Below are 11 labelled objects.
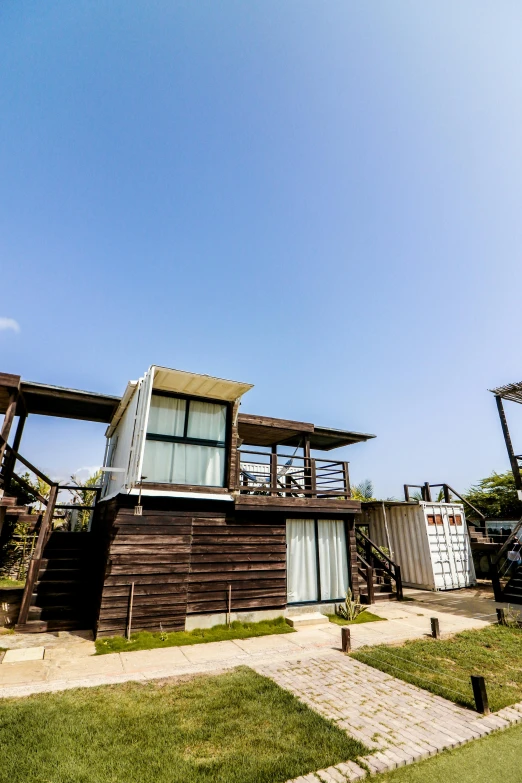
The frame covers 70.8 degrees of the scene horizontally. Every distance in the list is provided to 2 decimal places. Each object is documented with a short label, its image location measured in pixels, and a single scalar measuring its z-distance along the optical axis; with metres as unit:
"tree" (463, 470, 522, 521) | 25.30
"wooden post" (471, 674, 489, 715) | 5.32
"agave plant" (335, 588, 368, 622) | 10.85
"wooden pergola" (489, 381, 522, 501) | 17.28
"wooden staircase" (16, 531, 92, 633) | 9.23
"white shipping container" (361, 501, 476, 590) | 15.67
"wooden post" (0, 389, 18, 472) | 10.30
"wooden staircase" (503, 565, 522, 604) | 12.66
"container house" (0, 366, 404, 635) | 8.99
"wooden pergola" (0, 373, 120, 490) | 10.44
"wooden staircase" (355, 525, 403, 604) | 12.77
